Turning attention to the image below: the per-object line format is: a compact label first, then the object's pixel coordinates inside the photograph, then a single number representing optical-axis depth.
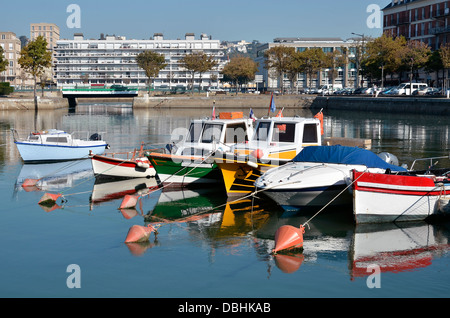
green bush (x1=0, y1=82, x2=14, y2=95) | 98.09
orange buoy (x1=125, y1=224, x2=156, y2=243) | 15.88
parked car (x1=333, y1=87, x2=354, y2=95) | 105.05
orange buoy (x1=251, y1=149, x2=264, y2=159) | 21.05
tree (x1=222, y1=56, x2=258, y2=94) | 126.68
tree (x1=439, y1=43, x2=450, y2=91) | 77.88
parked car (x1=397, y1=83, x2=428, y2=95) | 84.61
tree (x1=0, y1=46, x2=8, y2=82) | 92.44
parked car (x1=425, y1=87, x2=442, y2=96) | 78.62
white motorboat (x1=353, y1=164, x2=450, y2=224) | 17.17
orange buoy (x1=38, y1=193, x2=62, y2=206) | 21.17
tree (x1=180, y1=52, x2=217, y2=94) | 119.31
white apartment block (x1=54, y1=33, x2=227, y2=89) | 173.12
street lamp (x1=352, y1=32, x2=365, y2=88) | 100.43
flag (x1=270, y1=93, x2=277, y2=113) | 26.51
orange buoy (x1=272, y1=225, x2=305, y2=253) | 15.00
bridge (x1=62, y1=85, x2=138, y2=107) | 109.69
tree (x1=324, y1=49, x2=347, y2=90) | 116.19
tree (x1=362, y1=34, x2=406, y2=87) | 88.25
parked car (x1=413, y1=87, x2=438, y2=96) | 80.44
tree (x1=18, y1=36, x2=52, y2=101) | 96.19
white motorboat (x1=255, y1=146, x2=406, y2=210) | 18.28
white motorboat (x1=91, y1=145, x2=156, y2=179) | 25.59
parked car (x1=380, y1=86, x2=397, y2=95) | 87.06
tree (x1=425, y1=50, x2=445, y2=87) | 82.19
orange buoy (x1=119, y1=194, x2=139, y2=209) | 20.53
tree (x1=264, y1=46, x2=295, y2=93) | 115.19
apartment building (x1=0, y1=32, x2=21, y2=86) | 169.25
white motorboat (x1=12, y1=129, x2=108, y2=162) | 30.94
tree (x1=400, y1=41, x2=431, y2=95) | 84.56
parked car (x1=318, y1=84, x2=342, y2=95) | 113.54
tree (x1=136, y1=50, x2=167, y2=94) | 124.44
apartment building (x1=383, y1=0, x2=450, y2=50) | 94.06
